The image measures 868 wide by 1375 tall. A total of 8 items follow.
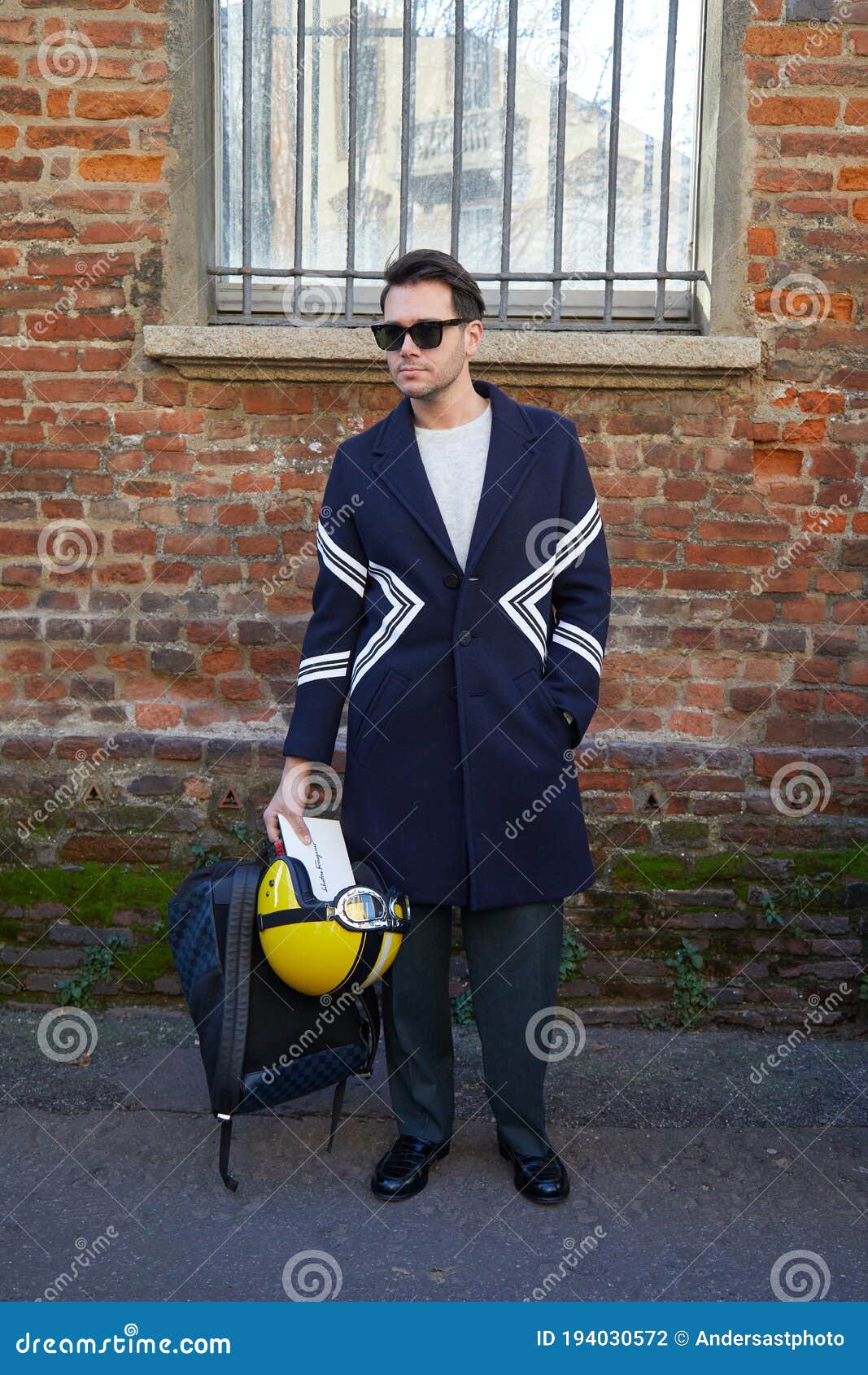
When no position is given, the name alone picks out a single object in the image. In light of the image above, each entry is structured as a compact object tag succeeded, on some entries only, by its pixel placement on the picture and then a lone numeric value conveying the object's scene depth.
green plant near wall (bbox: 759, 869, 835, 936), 4.07
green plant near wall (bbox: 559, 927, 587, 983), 4.06
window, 4.14
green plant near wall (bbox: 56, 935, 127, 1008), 4.09
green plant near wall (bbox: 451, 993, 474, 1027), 4.00
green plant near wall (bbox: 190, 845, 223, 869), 4.14
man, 2.91
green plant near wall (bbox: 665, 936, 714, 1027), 4.03
